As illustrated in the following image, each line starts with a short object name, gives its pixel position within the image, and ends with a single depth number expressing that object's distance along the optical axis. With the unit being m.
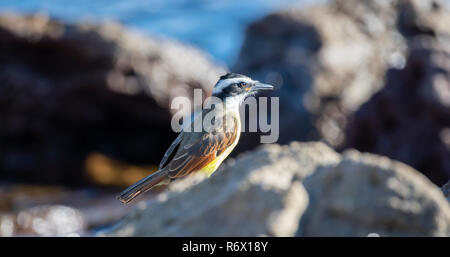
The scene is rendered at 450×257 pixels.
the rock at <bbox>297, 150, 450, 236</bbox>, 6.05
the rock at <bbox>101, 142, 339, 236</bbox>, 6.30
